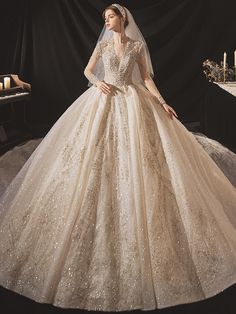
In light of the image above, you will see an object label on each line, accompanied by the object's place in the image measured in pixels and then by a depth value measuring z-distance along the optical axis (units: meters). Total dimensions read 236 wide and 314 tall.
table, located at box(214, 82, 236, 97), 5.50
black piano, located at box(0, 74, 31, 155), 5.41
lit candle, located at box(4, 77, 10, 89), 5.44
